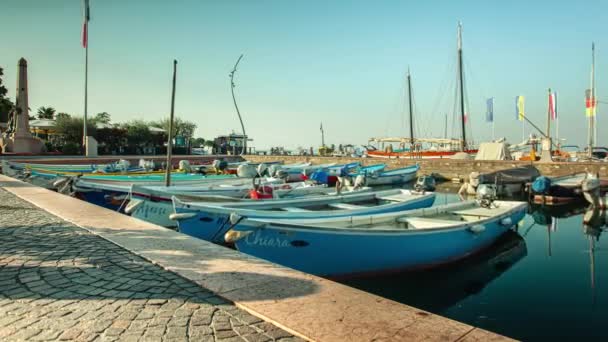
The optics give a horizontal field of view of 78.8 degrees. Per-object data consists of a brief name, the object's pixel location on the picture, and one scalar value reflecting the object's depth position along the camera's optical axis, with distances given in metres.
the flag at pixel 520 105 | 38.73
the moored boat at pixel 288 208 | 7.99
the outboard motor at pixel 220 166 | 22.38
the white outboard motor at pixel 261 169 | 13.73
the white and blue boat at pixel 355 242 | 6.75
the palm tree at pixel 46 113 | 61.44
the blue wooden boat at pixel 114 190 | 12.87
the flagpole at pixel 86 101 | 32.57
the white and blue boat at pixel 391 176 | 25.45
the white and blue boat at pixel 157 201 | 10.11
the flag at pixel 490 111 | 44.10
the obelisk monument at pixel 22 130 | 28.75
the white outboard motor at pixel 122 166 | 22.17
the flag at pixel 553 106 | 34.86
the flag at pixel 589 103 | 39.84
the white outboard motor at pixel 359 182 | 14.55
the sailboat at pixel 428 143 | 33.53
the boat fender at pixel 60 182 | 14.07
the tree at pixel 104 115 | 60.84
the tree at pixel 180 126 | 57.78
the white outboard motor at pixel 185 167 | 21.25
